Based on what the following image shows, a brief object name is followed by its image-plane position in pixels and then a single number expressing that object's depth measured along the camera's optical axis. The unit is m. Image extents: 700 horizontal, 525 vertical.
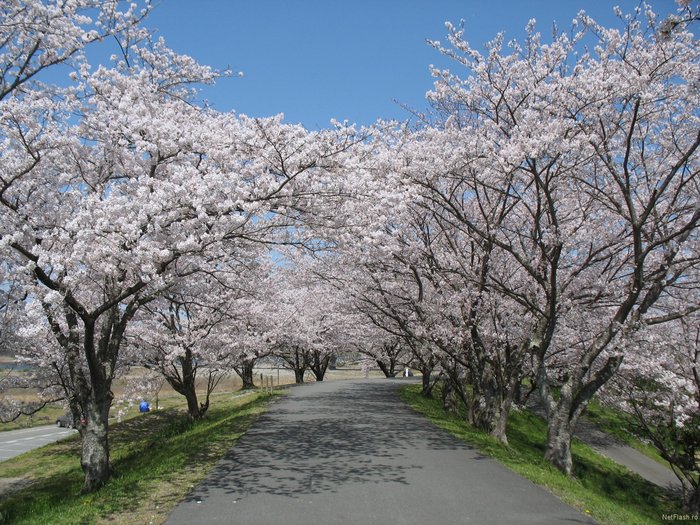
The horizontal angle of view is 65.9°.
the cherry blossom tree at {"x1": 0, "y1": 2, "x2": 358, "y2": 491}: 7.38
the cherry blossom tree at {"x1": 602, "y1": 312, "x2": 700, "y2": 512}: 12.81
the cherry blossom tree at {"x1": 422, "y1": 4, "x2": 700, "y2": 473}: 9.27
